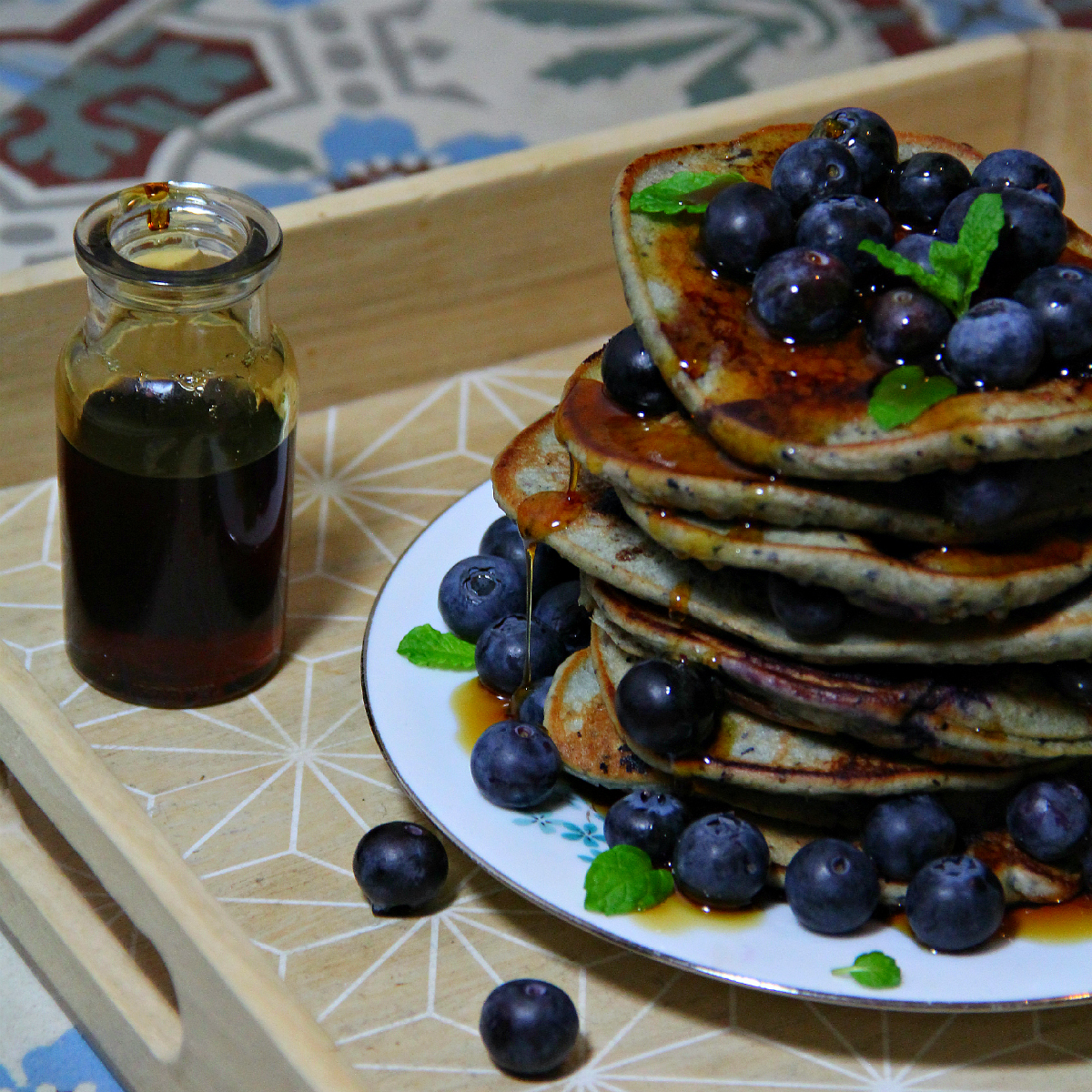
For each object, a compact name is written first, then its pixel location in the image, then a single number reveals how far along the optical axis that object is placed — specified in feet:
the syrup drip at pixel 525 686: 1.62
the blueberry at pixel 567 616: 1.64
